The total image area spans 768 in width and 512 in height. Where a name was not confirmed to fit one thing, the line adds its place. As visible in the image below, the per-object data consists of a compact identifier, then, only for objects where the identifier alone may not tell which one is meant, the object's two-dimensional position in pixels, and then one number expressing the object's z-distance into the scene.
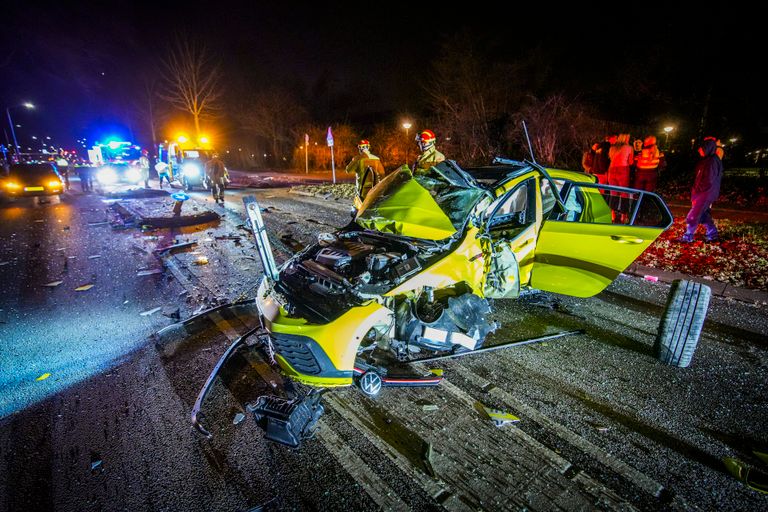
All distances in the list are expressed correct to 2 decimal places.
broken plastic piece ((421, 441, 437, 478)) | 2.27
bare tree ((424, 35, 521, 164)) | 17.06
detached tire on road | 3.22
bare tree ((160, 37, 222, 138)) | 30.56
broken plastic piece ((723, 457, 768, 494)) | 2.15
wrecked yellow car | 2.56
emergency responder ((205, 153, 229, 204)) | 12.44
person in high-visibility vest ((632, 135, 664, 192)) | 8.06
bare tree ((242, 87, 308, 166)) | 33.44
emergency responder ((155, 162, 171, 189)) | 18.59
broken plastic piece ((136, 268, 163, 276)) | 5.91
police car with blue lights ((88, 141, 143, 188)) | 16.91
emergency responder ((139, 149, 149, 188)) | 17.77
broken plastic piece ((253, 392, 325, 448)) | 2.39
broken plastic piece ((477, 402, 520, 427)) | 2.66
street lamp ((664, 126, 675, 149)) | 14.99
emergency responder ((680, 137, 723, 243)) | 6.50
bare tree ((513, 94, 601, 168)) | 14.06
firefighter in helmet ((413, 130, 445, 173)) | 6.07
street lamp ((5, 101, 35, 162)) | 28.32
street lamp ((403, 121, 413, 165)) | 22.31
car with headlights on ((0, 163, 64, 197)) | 14.58
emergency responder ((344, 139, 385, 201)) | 7.62
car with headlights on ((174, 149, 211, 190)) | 16.77
